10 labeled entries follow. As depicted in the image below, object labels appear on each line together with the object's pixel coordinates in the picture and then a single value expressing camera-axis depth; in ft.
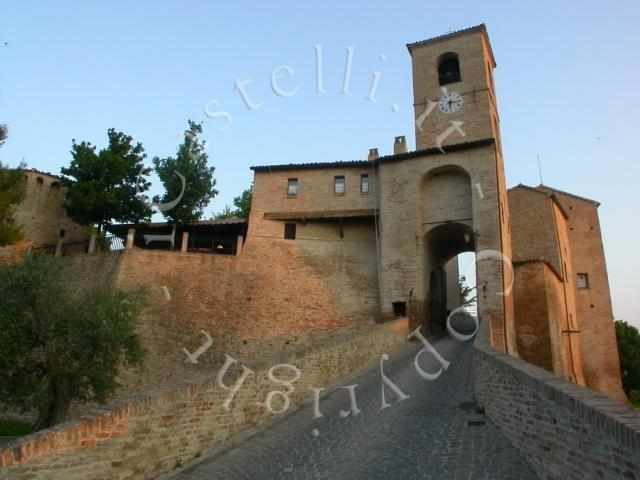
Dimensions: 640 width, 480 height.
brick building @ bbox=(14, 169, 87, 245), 83.92
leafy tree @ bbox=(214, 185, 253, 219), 116.29
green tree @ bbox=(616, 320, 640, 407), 115.44
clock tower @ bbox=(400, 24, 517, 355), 64.03
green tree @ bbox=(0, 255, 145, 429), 36.47
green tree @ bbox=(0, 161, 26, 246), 58.70
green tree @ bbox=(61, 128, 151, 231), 77.20
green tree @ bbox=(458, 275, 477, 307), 130.31
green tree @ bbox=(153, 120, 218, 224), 78.74
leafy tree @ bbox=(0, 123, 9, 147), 60.13
